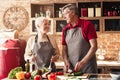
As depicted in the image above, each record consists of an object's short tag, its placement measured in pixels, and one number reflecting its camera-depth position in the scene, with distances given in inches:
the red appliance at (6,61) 120.5
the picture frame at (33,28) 188.6
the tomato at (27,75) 91.4
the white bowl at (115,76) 75.2
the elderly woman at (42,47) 104.8
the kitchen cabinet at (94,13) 184.6
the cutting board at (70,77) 87.8
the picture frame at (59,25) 190.6
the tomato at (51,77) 86.9
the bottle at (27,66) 100.5
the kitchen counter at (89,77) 89.0
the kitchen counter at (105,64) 167.2
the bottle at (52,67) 104.0
